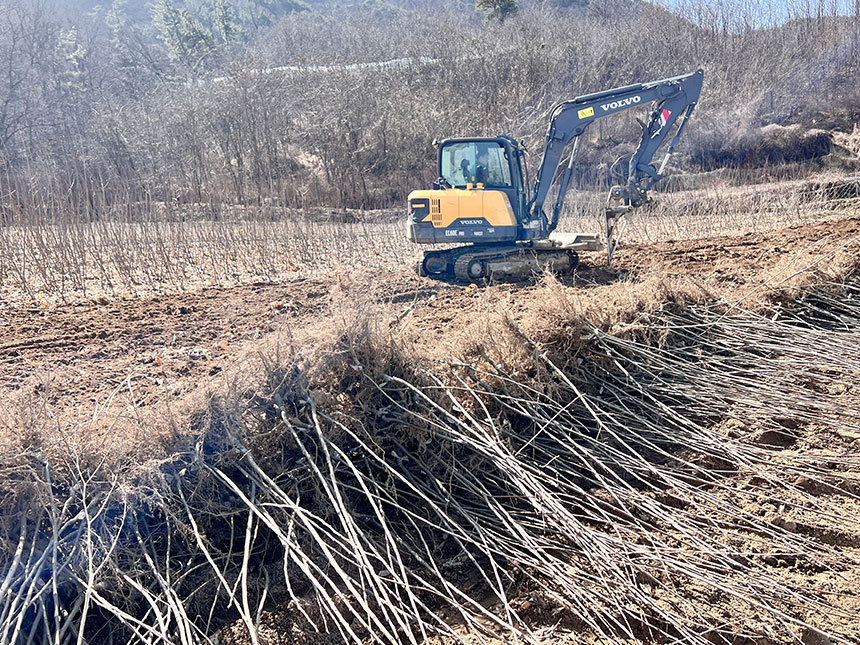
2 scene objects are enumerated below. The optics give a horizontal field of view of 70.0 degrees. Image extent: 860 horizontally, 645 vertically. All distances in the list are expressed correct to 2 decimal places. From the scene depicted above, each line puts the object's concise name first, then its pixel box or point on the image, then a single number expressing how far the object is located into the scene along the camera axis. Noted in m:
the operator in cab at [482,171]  9.07
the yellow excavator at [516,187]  9.01
